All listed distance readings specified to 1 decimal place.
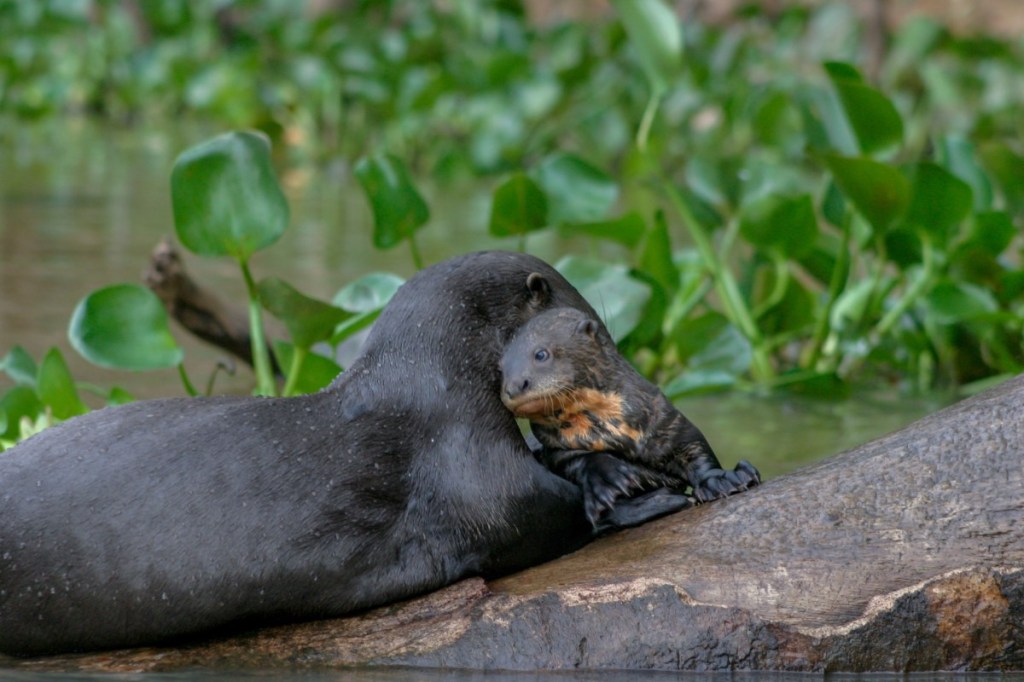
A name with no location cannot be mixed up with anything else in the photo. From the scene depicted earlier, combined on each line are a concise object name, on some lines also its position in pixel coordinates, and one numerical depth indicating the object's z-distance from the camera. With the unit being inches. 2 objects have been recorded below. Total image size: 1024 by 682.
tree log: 238.2
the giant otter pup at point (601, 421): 267.0
